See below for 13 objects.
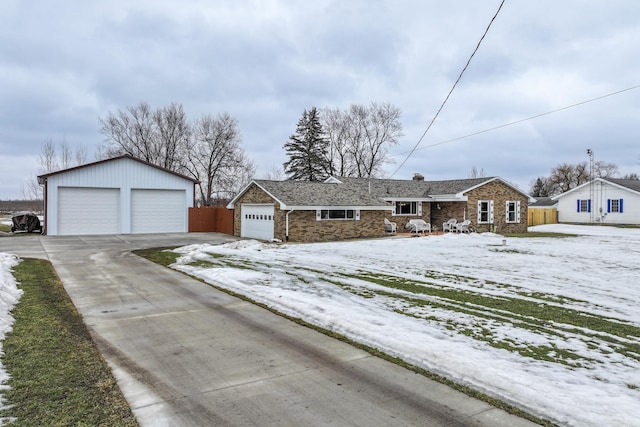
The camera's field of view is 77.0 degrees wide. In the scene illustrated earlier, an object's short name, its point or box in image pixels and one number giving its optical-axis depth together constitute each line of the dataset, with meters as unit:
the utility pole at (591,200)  37.14
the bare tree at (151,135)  42.84
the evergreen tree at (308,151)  47.16
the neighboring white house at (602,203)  34.47
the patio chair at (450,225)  27.58
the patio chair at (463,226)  26.78
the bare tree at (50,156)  40.19
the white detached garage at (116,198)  25.00
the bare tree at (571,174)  67.00
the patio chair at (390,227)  25.89
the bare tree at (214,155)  43.97
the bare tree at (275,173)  56.12
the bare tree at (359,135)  47.88
